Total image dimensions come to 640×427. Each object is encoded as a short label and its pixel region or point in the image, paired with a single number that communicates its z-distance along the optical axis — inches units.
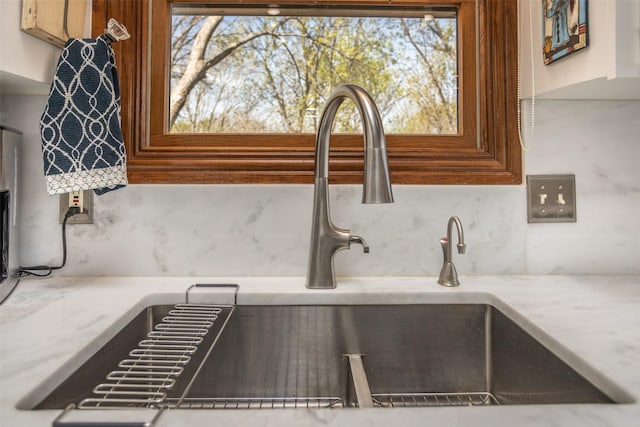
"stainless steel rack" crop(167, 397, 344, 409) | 32.1
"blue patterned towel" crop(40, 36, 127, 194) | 34.6
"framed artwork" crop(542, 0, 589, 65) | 32.1
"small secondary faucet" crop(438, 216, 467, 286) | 37.9
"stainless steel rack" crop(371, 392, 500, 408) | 33.0
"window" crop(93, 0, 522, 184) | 41.2
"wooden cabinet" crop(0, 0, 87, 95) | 31.3
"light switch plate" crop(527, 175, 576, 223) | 41.8
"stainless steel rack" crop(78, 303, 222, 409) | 21.7
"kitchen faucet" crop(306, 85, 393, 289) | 36.6
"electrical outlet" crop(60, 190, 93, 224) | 40.3
